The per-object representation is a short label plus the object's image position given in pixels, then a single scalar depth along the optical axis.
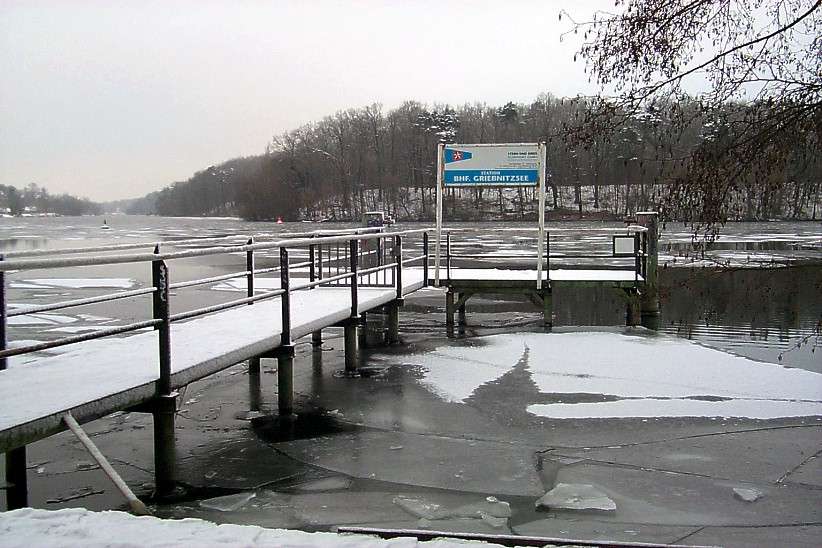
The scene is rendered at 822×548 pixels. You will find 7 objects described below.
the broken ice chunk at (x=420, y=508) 4.83
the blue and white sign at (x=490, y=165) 12.62
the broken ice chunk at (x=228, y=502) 5.02
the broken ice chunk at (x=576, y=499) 4.94
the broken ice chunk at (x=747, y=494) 5.09
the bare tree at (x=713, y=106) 4.66
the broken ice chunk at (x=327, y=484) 5.42
